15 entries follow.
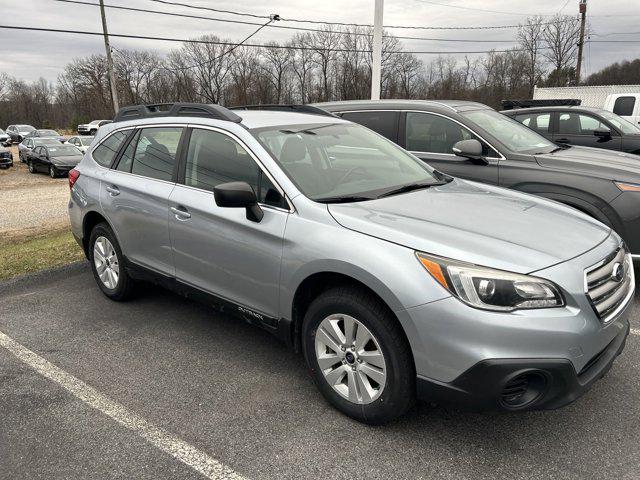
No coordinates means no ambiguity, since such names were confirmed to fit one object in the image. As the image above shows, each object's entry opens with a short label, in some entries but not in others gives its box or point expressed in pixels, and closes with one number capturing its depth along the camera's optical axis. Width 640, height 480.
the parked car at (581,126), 8.62
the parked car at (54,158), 21.75
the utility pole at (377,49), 12.61
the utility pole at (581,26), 31.38
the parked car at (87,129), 49.97
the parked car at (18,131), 46.92
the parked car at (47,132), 38.94
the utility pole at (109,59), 29.47
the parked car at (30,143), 24.02
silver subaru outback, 2.34
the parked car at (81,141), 27.74
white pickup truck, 13.39
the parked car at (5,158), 25.11
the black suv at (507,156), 4.54
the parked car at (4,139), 35.15
